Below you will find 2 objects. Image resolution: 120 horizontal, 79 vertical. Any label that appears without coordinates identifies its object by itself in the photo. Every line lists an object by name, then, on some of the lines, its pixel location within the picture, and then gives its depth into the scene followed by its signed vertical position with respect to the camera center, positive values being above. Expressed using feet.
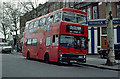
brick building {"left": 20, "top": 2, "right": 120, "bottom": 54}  87.92 +9.44
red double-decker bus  46.88 +1.82
